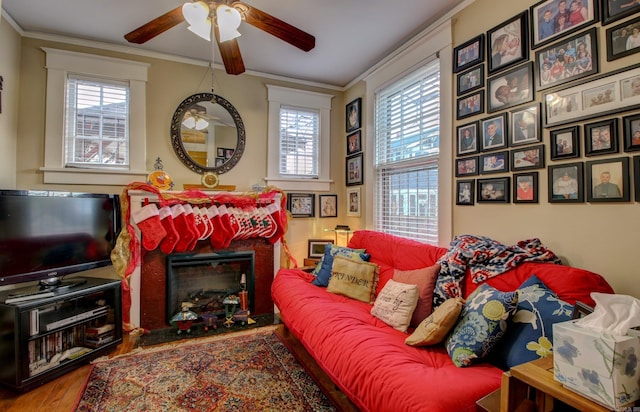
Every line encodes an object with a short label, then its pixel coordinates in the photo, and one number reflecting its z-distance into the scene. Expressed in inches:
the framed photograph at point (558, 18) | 66.1
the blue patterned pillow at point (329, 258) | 109.2
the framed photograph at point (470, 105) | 89.6
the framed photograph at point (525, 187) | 76.0
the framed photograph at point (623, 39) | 59.1
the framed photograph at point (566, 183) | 67.2
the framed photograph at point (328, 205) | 157.4
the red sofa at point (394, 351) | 48.1
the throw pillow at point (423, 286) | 77.0
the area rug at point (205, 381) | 73.9
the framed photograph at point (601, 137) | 61.8
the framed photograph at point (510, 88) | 77.2
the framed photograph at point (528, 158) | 74.5
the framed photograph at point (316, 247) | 148.0
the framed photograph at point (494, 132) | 82.7
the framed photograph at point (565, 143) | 67.4
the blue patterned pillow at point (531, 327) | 51.4
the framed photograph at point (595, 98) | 59.3
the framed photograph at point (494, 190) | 82.5
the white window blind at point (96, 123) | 117.5
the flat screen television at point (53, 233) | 85.9
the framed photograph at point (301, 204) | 150.1
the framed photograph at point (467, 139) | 90.7
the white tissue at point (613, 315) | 37.0
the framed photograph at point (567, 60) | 65.2
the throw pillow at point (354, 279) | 97.3
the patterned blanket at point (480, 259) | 70.3
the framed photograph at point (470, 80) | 89.7
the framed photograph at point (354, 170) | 147.9
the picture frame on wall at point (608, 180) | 60.4
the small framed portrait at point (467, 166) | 90.8
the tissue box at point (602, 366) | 34.1
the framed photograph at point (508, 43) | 78.4
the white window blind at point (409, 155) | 107.7
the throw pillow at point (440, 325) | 62.7
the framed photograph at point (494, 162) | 82.7
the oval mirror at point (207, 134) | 131.7
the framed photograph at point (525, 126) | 75.0
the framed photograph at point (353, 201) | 148.4
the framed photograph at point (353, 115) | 147.7
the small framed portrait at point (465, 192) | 92.5
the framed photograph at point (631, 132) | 58.6
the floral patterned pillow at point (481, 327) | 55.5
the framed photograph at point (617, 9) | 59.1
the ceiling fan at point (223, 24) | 69.4
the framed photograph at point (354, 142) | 147.8
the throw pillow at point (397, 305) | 75.5
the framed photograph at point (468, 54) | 89.7
